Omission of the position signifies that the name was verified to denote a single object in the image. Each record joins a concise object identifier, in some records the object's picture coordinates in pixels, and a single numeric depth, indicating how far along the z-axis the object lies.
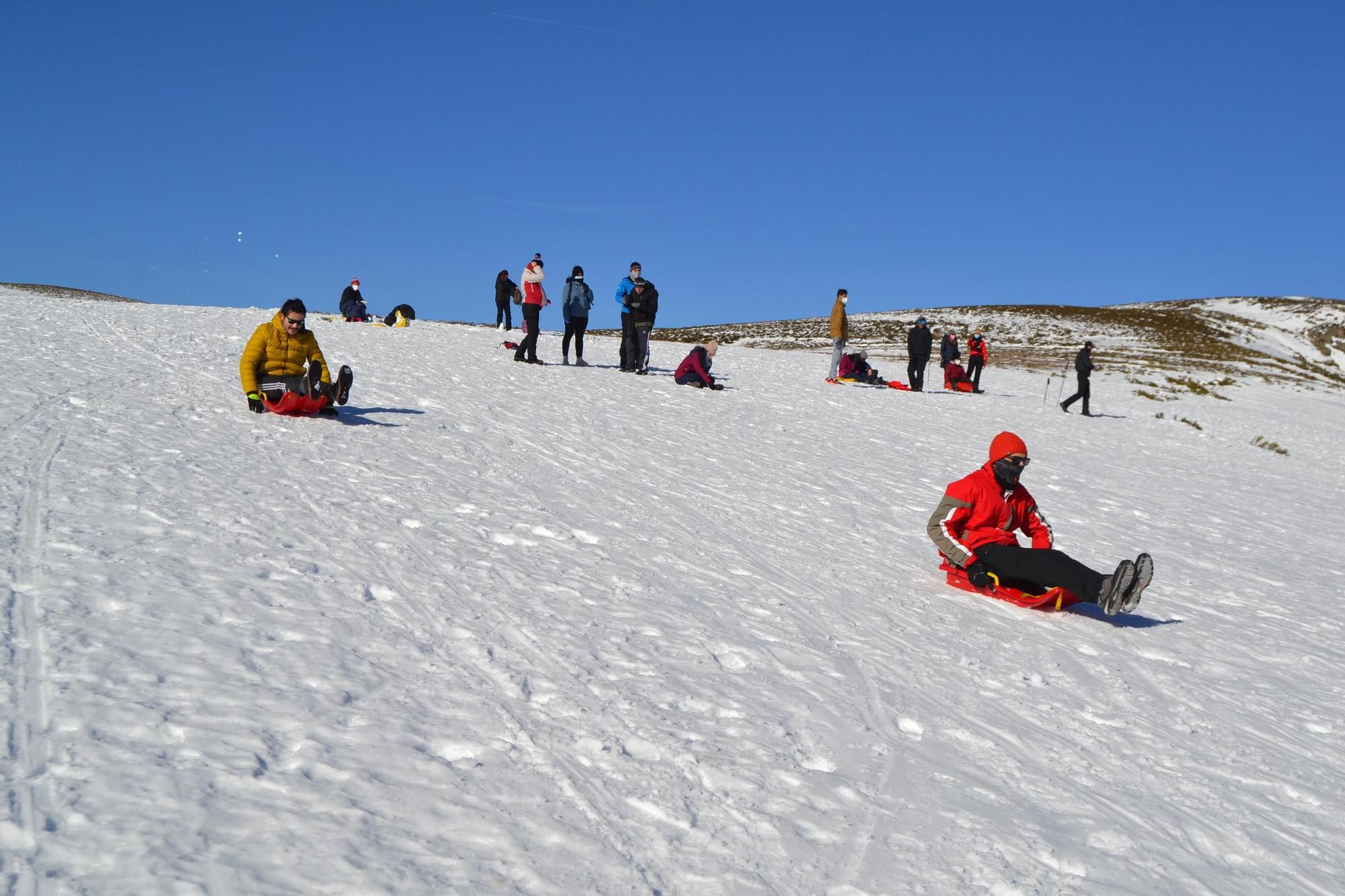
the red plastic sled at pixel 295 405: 10.11
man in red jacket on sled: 6.60
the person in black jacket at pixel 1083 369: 22.36
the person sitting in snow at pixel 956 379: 25.36
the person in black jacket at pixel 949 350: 25.66
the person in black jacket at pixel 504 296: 25.77
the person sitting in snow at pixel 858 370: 23.83
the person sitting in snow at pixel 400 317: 28.50
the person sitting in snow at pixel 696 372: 18.20
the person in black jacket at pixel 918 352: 22.56
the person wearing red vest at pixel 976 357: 25.89
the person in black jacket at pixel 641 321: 17.39
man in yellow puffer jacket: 10.09
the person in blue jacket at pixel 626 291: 17.16
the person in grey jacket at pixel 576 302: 17.27
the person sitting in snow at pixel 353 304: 29.19
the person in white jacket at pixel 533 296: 18.11
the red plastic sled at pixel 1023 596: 6.57
